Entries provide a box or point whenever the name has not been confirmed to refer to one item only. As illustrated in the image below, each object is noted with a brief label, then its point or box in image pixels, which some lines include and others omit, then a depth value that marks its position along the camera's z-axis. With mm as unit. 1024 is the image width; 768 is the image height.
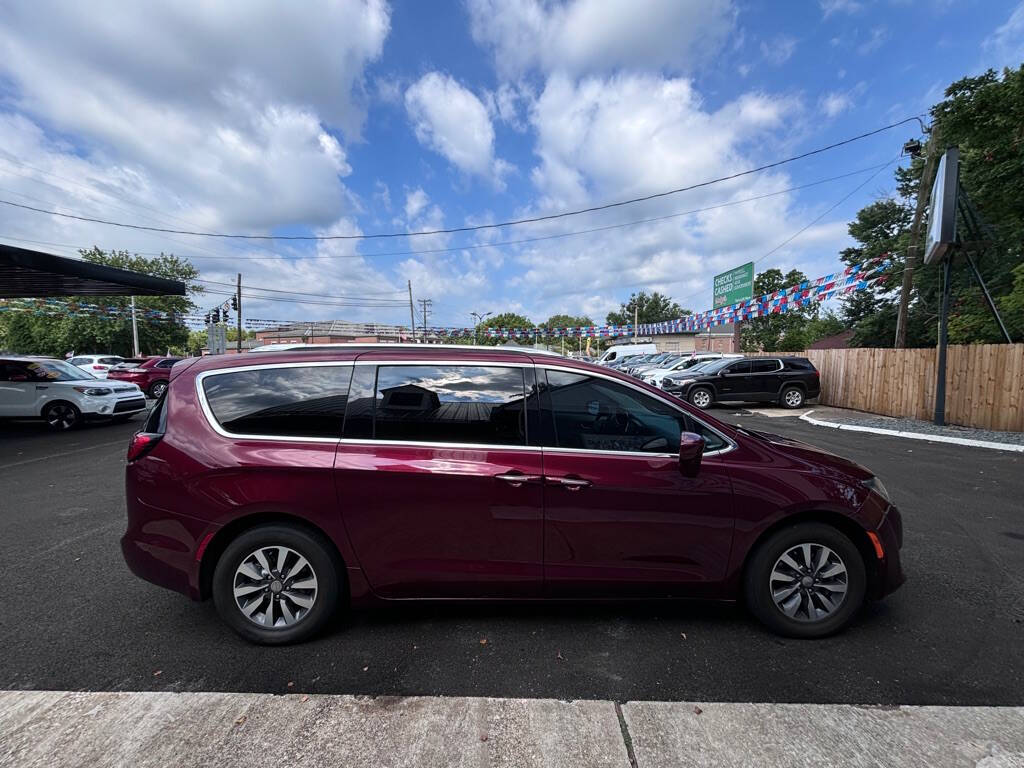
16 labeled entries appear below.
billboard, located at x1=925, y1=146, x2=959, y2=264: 9484
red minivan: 2633
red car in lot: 16797
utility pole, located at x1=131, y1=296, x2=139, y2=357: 34656
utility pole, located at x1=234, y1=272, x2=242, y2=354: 39425
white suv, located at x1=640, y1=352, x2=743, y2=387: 18572
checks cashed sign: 25750
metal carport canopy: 10020
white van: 31672
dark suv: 14672
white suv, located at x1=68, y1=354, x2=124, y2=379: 25284
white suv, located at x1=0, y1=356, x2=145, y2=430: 10586
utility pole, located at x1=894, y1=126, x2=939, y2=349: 13938
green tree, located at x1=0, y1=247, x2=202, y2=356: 37375
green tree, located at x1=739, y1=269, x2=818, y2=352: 51500
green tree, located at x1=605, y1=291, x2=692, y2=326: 83062
